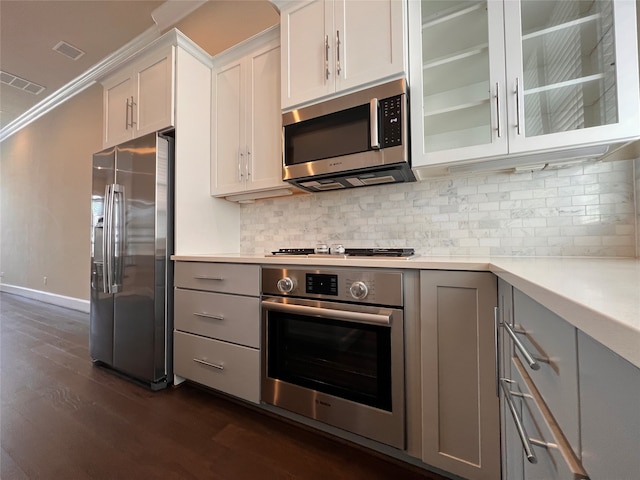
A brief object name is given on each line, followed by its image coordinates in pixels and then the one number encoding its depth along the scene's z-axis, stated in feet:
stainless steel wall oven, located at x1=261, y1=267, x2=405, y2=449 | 4.00
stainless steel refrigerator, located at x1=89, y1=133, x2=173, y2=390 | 6.33
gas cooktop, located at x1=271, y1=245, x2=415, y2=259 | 4.50
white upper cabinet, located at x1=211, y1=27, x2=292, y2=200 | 6.32
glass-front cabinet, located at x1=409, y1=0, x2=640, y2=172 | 3.55
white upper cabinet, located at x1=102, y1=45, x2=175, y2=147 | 6.60
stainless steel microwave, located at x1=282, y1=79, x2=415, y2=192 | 4.68
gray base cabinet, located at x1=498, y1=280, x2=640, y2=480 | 1.12
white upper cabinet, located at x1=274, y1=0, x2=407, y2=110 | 4.72
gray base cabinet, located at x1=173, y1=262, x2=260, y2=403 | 5.26
